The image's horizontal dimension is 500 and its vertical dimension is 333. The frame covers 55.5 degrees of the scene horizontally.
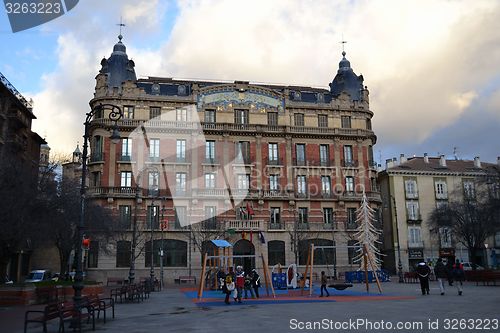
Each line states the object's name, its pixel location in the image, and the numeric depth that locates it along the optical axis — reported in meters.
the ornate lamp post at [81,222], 14.01
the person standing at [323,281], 23.59
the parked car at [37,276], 38.72
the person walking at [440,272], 22.34
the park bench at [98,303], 14.58
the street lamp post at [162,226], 36.05
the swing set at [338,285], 23.92
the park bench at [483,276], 30.84
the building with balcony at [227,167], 45.00
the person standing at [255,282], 23.76
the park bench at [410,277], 36.57
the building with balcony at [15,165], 19.96
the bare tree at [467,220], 43.49
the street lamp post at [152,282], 31.67
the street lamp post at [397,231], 51.76
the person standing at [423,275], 22.58
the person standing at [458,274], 22.41
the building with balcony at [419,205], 54.78
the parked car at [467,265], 51.89
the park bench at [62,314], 12.26
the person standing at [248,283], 23.00
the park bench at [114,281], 37.73
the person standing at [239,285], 21.29
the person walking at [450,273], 27.57
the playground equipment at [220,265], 23.28
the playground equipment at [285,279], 31.16
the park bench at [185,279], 42.12
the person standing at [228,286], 20.98
